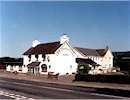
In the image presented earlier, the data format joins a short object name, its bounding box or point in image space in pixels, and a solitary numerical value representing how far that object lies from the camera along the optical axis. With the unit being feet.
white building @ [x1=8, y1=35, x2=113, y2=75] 229.25
